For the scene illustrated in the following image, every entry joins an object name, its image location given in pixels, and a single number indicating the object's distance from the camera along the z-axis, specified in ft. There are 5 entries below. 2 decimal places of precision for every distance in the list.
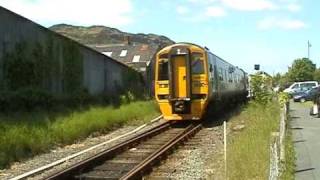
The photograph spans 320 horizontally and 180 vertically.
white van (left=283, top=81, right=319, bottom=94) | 159.02
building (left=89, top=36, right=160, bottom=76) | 221.66
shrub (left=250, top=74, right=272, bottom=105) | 89.56
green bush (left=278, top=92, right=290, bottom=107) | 67.73
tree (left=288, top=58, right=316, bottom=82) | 303.76
